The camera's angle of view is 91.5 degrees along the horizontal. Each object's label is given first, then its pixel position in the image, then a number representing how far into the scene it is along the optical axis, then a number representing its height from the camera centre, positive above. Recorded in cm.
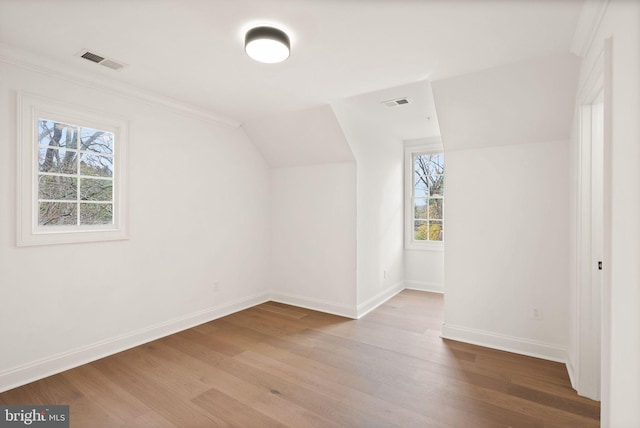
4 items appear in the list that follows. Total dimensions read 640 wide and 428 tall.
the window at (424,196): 530 +30
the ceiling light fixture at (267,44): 202 +112
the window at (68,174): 246 +34
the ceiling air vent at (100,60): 240 +122
